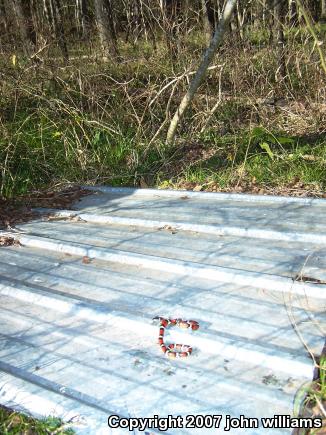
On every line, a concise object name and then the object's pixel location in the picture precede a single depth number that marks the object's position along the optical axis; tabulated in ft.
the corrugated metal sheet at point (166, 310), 6.29
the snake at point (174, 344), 7.06
